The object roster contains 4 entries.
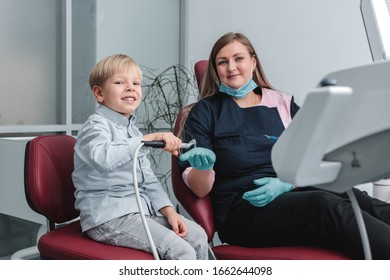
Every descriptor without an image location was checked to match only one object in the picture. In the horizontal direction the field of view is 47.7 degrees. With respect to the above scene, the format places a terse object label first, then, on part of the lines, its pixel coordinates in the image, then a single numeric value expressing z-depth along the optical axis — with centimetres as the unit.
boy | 124
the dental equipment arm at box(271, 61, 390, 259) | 60
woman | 126
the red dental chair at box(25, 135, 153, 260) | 123
